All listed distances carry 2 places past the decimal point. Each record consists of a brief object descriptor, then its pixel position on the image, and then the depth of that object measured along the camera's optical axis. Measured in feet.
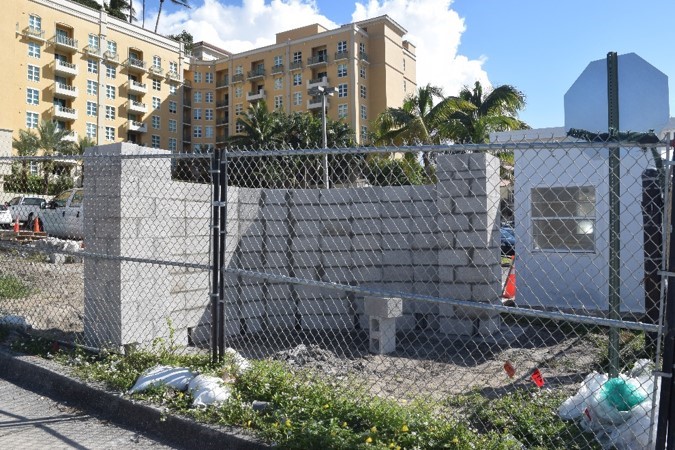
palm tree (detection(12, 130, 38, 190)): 123.03
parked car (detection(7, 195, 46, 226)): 55.98
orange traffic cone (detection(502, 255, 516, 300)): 34.83
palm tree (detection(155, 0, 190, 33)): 212.43
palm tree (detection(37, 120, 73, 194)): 125.49
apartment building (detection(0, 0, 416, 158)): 147.23
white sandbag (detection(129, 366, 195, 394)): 13.32
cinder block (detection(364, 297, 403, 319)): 21.88
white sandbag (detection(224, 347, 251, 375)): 13.75
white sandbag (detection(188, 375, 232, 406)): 12.37
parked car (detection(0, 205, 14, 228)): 53.18
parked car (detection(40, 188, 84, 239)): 49.01
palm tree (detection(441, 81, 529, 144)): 64.64
